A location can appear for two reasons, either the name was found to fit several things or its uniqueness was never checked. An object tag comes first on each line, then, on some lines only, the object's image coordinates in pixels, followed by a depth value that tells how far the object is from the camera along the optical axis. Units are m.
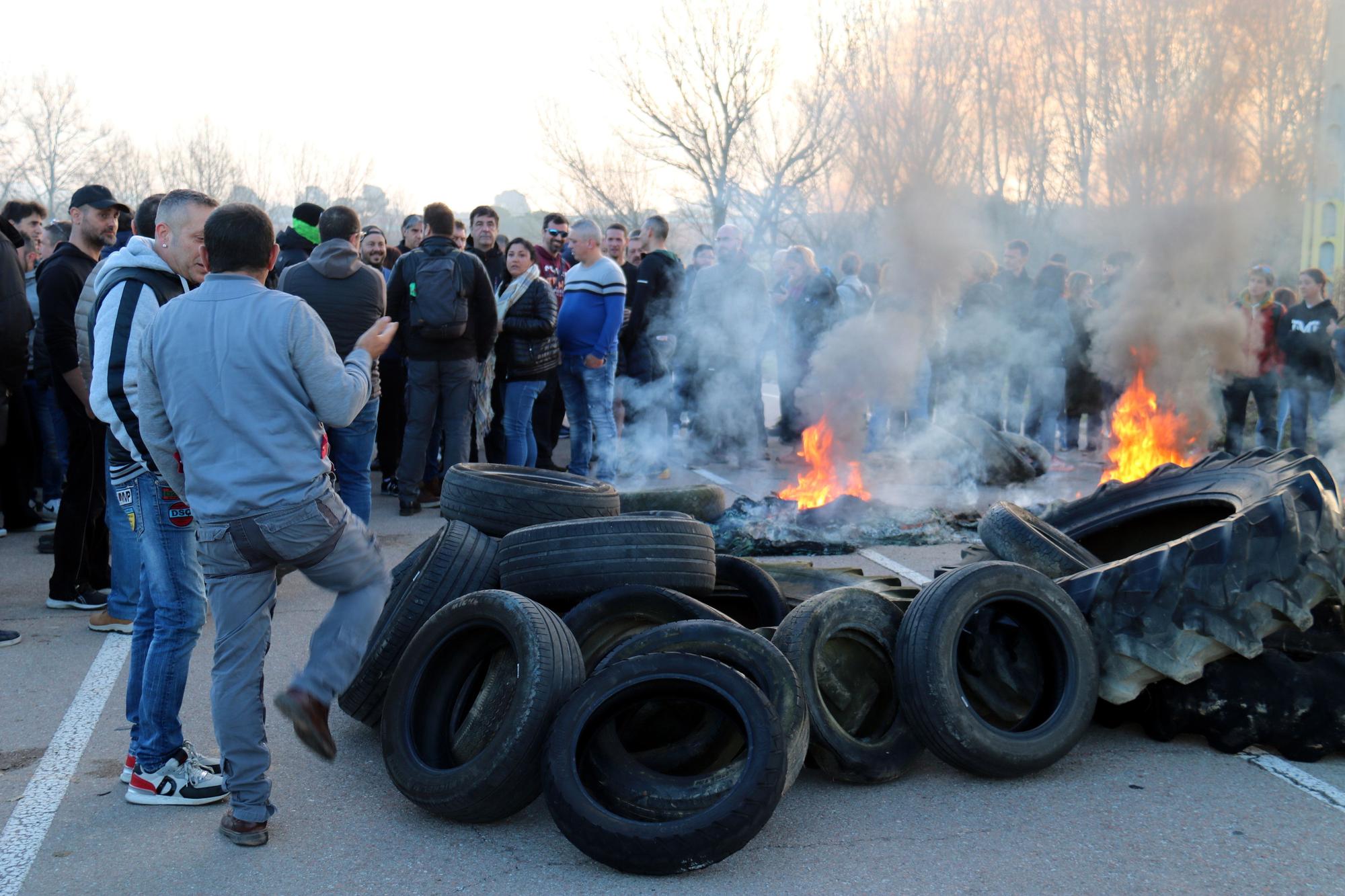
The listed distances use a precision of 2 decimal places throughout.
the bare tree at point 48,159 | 42.34
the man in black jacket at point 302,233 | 8.47
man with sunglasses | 10.08
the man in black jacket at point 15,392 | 7.02
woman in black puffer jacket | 9.28
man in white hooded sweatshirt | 3.79
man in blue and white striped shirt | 9.50
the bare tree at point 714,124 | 29.39
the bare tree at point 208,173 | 45.53
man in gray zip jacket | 3.38
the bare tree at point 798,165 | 19.36
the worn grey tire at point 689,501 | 7.89
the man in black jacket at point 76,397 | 6.19
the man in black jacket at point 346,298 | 7.25
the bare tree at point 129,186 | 44.72
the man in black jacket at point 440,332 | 8.50
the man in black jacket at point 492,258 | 10.20
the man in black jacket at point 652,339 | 11.09
